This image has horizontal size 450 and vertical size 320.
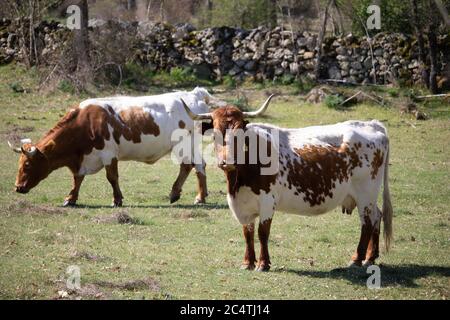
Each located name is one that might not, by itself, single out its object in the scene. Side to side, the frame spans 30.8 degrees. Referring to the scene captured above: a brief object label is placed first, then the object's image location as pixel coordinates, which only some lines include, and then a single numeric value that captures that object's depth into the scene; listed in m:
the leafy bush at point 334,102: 27.70
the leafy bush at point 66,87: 29.25
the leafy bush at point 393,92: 29.20
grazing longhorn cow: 16.30
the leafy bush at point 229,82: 31.80
